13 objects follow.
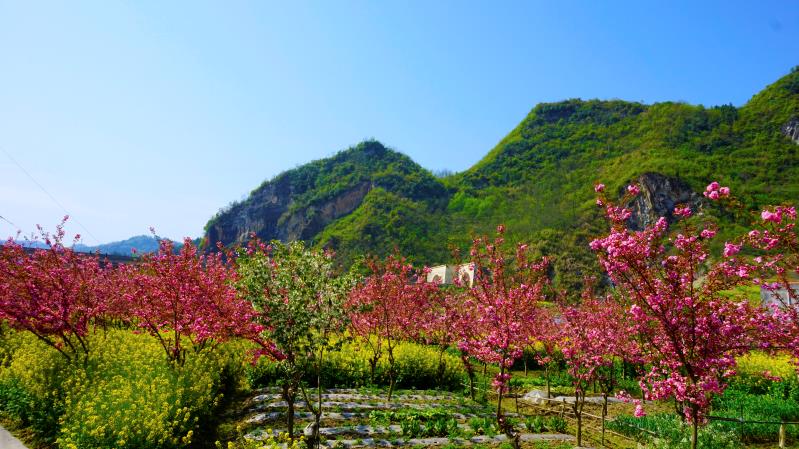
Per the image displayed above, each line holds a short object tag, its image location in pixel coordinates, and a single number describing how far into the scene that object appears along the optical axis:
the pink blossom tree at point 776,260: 5.61
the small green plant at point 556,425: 12.10
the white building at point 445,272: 76.26
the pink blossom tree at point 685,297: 6.11
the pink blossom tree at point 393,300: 15.74
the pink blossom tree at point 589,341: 11.20
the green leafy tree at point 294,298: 8.36
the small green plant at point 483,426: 11.09
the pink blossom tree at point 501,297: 9.95
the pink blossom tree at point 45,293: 11.82
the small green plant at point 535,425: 11.81
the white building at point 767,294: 28.55
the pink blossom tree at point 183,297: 11.48
